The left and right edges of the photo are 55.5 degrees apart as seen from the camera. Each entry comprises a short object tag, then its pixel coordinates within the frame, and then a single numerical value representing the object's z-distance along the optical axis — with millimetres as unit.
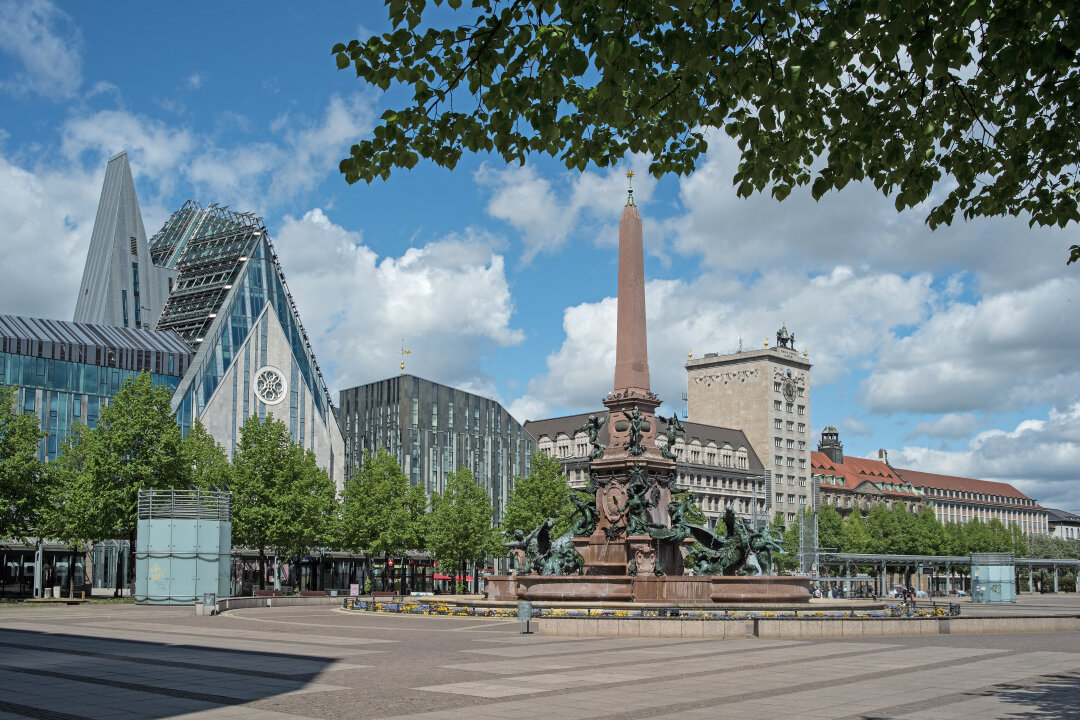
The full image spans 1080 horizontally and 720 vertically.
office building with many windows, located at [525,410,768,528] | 129250
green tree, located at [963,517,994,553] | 121312
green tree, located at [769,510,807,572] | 93500
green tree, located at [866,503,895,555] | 112688
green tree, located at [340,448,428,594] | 65750
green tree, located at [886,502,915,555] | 112562
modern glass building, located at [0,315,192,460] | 78750
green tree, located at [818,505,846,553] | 108762
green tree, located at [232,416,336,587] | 58062
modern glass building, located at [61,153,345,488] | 88625
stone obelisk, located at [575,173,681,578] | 35625
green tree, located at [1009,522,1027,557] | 135962
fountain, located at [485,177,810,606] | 33250
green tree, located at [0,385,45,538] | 46216
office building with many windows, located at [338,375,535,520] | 110438
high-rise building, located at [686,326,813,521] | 141875
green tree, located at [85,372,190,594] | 50062
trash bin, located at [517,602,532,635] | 26306
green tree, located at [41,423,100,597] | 49219
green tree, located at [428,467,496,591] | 67562
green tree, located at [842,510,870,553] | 110119
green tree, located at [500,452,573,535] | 65438
